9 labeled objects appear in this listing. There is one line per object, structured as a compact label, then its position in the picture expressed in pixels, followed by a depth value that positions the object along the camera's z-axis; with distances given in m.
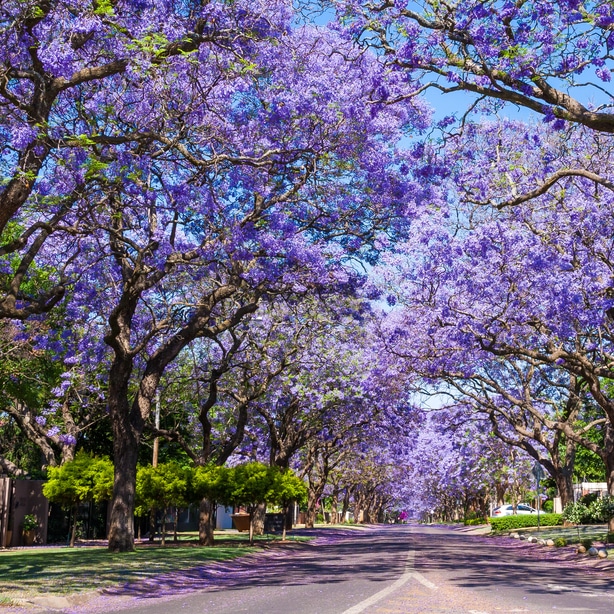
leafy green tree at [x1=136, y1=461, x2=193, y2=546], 25.77
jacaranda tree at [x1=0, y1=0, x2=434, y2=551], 12.95
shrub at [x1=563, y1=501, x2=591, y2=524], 30.76
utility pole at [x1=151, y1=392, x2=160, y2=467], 31.75
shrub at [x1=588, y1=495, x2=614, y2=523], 26.49
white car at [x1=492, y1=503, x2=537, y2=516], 66.75
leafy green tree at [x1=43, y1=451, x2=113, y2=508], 25.36
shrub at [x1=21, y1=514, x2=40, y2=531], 29.98
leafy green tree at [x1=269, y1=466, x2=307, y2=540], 28.45
